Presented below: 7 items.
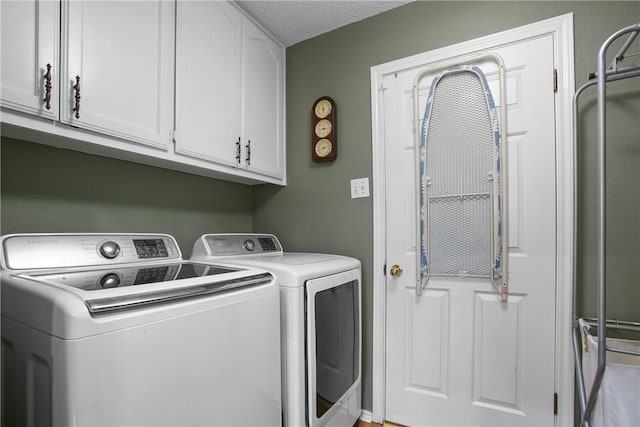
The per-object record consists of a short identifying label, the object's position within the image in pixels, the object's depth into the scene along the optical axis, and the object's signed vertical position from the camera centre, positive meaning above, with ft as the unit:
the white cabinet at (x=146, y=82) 3.20 +1.78
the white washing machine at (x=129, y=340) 2.15 -1.06
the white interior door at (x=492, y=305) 4.77 -1.57
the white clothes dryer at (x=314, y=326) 4.00 -1.66
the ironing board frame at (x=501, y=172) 4.94 +0.72
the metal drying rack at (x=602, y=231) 2.85 -0.17
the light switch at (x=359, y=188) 6.18 +0.54
